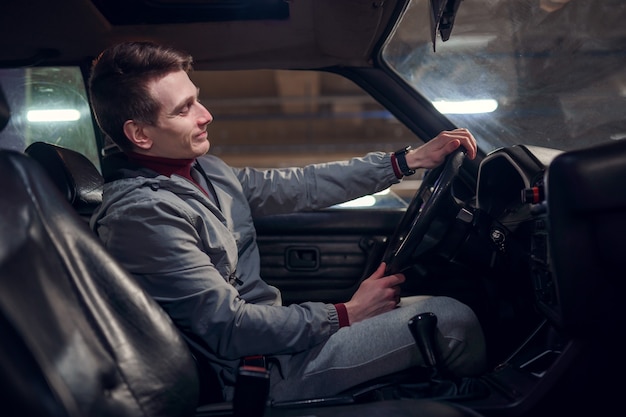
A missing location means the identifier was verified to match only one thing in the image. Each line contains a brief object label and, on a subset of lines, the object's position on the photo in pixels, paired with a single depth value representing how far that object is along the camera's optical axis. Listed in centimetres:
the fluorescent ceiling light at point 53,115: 232
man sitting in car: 133
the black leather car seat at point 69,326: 89
